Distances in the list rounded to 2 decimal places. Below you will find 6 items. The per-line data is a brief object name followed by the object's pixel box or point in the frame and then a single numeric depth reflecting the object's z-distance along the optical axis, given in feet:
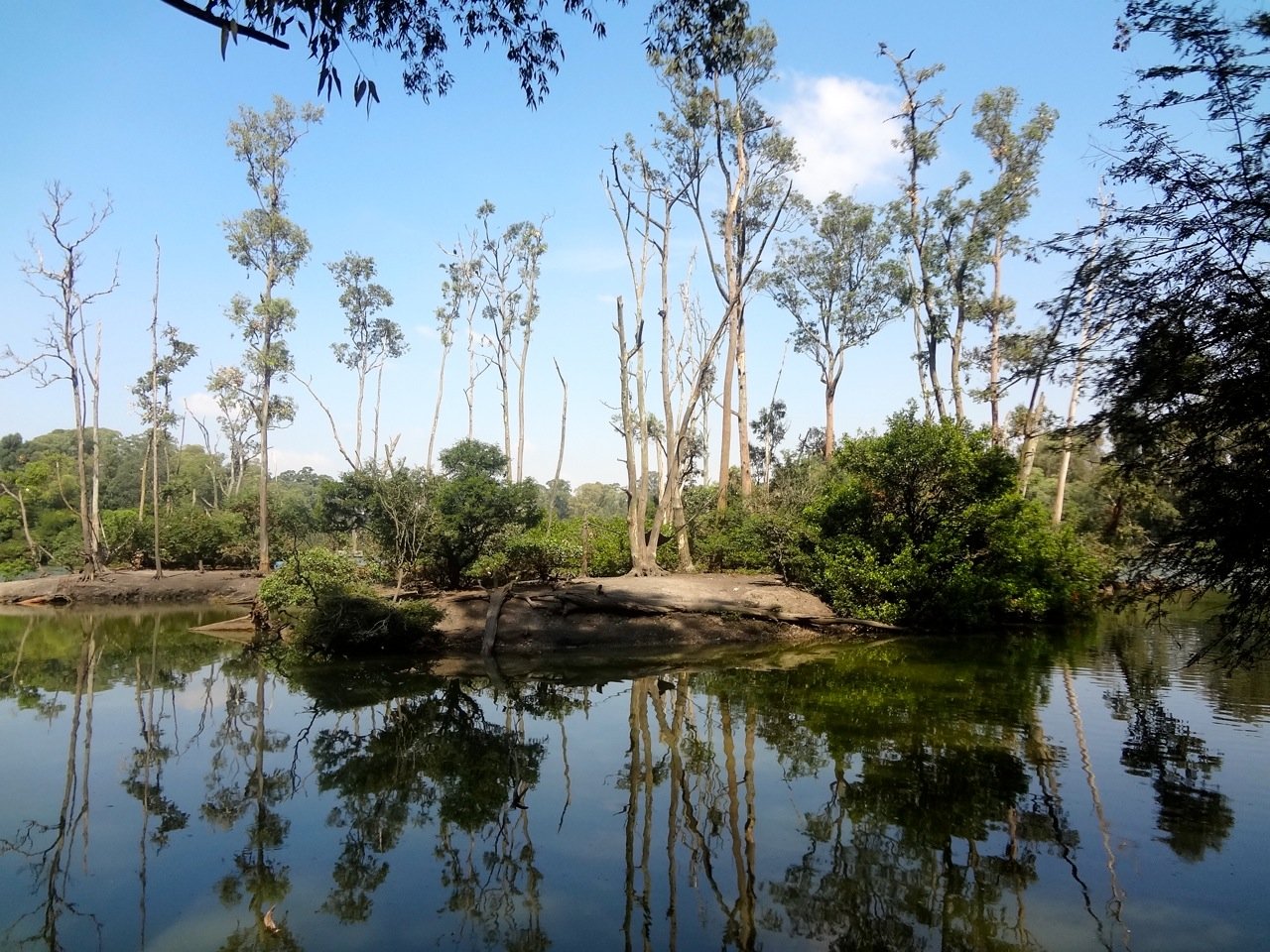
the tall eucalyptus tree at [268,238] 80.28
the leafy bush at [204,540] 83.71
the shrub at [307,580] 44.68
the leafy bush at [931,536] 46.62
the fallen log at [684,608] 44.96
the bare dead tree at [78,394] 70.90
